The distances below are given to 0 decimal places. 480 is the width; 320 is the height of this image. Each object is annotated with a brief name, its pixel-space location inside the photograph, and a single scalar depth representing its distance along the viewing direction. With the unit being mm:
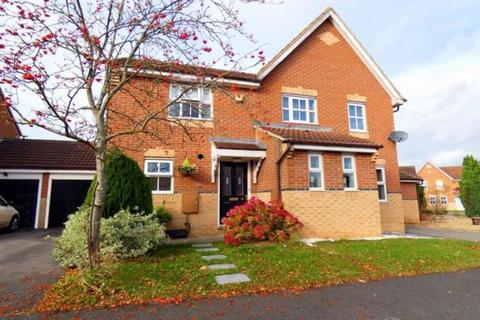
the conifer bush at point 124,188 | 7398
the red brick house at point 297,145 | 9703
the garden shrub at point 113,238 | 6146
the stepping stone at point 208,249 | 8016
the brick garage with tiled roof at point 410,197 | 17203
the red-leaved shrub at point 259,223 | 8508
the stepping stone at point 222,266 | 6027
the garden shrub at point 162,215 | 9508
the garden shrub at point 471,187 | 20016
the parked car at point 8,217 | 11152
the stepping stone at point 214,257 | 6886
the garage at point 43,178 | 12859
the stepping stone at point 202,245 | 8469
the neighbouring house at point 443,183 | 47438
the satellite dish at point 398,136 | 13012
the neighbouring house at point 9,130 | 17361
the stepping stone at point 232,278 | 5197
